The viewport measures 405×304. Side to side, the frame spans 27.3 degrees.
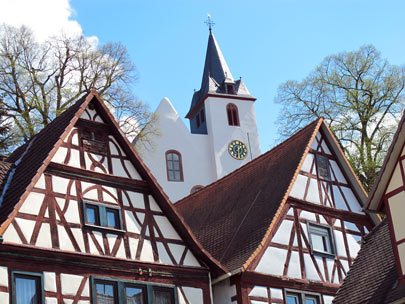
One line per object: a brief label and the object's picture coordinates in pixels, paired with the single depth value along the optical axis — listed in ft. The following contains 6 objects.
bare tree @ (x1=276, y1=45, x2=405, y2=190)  139.54
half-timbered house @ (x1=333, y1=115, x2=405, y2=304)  58.13
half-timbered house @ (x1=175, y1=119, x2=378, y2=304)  75.72
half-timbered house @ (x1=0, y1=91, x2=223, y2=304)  61.11
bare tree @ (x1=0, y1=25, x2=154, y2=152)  130.72
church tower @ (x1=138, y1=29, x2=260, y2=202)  181.27
